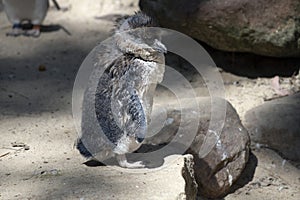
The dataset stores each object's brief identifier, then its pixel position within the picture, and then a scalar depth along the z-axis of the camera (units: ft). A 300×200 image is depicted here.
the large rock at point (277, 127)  27.55
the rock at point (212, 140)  24.54
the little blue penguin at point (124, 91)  19.89
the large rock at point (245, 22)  30.37
